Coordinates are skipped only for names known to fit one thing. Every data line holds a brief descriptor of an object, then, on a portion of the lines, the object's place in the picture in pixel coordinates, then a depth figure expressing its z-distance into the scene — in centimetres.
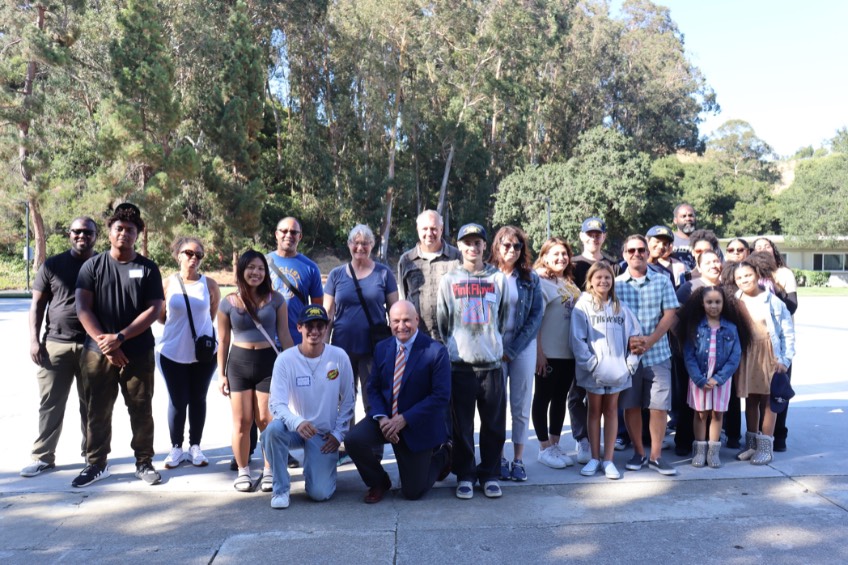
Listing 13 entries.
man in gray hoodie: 457
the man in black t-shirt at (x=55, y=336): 500
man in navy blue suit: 438
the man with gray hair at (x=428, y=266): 500
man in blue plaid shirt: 506
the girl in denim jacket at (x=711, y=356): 509
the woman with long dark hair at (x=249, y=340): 481
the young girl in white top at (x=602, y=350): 489
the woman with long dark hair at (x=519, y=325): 482
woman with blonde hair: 518
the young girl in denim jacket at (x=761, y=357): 524
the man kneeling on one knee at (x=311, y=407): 439
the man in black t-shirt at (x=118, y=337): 478
